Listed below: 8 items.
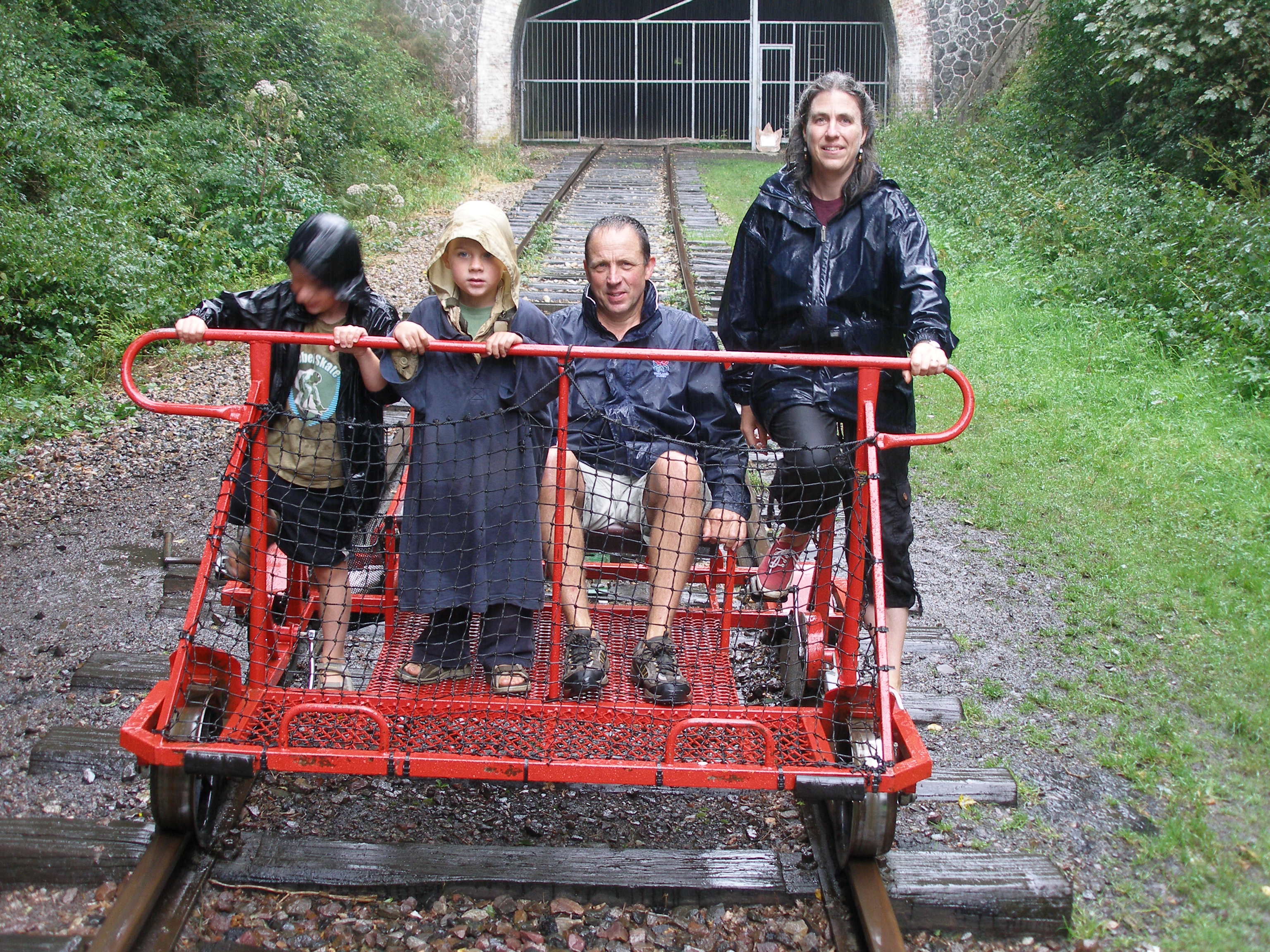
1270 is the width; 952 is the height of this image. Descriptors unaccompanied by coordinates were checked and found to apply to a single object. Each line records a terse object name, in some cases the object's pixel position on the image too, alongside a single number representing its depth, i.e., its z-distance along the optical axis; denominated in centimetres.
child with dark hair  333
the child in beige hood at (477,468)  328
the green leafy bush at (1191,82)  1093
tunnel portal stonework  2375
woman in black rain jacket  338
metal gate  2616
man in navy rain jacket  336
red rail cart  276
